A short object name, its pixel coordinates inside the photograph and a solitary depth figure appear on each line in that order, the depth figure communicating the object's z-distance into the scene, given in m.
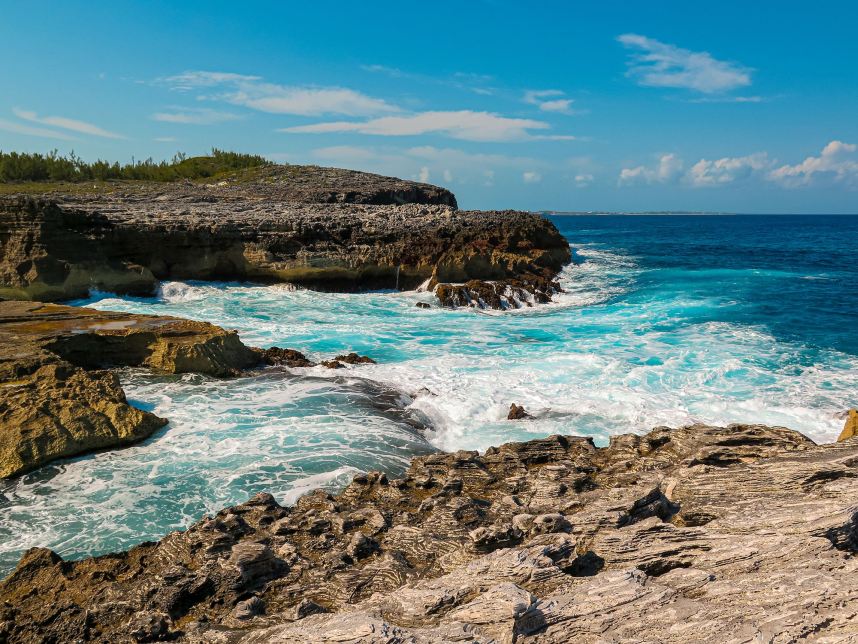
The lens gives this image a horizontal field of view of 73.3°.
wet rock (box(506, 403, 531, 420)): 14.66
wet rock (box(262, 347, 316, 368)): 18.50
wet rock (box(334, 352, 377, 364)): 19.02
